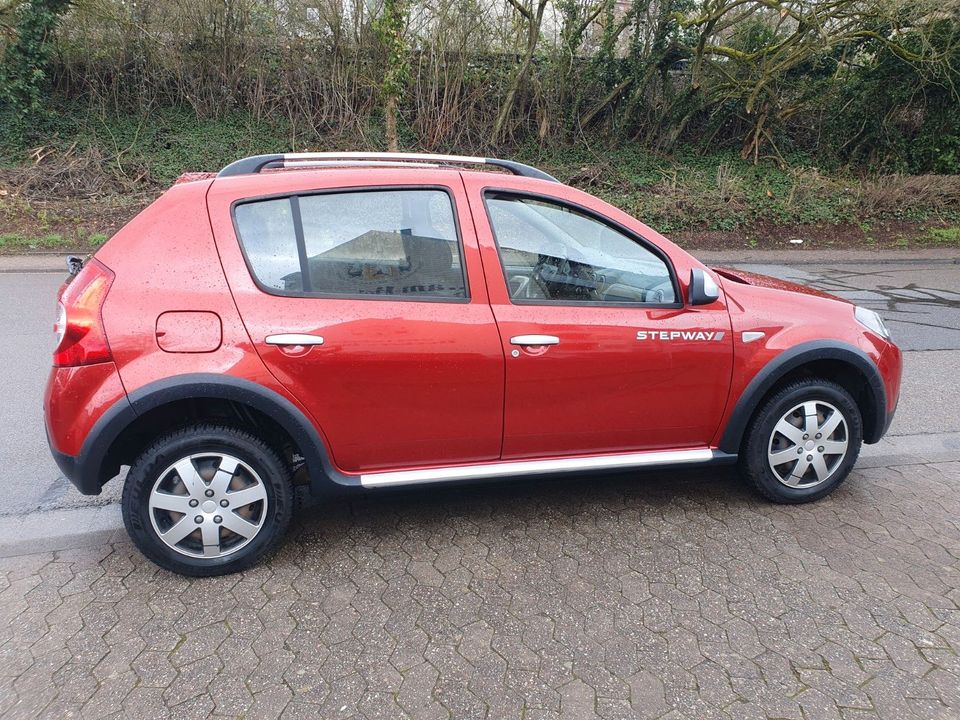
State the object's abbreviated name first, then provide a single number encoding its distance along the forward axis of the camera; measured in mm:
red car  3047
